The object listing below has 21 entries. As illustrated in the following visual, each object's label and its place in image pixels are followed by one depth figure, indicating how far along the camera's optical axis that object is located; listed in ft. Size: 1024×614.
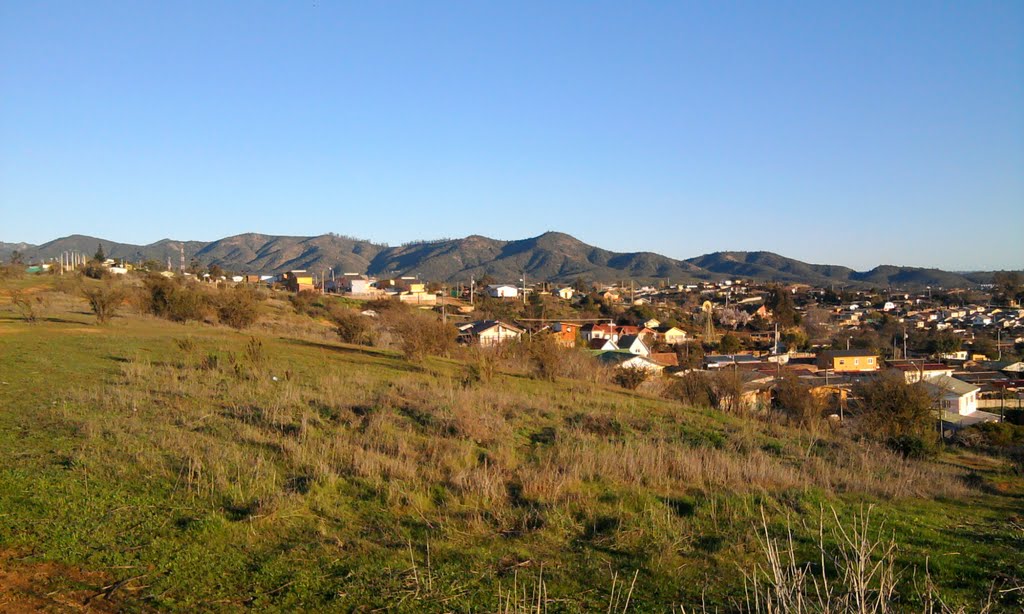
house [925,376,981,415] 113.50
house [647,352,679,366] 156.46
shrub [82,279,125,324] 87.25
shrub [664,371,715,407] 81.41
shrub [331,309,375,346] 97.60
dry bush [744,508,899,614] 10.89
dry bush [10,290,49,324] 86.29
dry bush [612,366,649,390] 97.71
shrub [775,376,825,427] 77.92
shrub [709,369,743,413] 78.95
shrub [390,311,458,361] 74.38
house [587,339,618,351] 163.84
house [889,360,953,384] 122.99
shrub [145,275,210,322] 108.27
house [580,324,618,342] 178.29
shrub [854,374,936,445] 71.05
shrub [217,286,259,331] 103.65
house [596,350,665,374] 126.00
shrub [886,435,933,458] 51.70
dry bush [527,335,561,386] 77.25
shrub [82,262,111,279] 189.56
